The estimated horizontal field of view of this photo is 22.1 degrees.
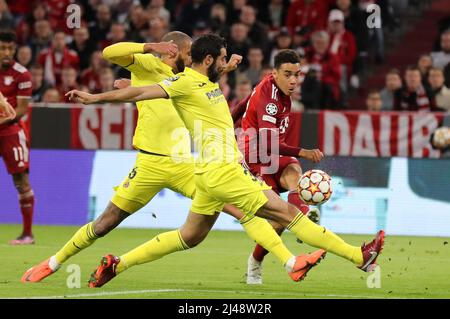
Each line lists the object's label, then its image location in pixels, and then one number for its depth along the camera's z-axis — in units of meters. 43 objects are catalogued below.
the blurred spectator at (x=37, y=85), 19.20
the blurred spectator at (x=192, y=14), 20.80
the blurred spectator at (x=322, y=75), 18.45
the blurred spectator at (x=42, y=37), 20.94
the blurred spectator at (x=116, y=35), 20.42
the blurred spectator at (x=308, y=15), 20.28
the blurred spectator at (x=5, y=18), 21.86
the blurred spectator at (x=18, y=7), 22.87
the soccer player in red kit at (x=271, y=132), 10.17
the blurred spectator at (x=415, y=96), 17.69
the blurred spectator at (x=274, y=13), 21.06
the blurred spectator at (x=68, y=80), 19.30
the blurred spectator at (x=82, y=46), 20.52
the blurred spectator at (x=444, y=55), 18.80
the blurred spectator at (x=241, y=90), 17.62
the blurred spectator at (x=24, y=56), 19.84
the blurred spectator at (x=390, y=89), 18.08
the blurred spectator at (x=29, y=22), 21.55
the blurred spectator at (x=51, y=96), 18.38
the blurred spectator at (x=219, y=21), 20.20
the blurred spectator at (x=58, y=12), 21.56
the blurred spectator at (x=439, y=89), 17.53
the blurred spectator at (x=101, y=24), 21.03
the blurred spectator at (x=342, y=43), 19.27
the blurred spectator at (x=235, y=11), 20.58
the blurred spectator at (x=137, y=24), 20.64
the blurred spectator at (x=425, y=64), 18.22
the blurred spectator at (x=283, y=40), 19.27
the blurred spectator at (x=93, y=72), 19.72
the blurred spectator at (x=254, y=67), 18.75
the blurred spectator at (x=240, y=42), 19.52
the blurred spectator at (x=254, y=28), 19.95
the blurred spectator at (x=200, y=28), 20.30
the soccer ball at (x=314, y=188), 10.30
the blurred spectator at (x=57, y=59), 19.89
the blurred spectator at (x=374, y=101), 17.77
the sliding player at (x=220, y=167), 8.97
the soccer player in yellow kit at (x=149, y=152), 9.83
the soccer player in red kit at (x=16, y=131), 13.48
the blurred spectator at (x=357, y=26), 19.98
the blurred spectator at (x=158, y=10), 20.92
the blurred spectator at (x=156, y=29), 19.67
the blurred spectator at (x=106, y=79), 18.83
